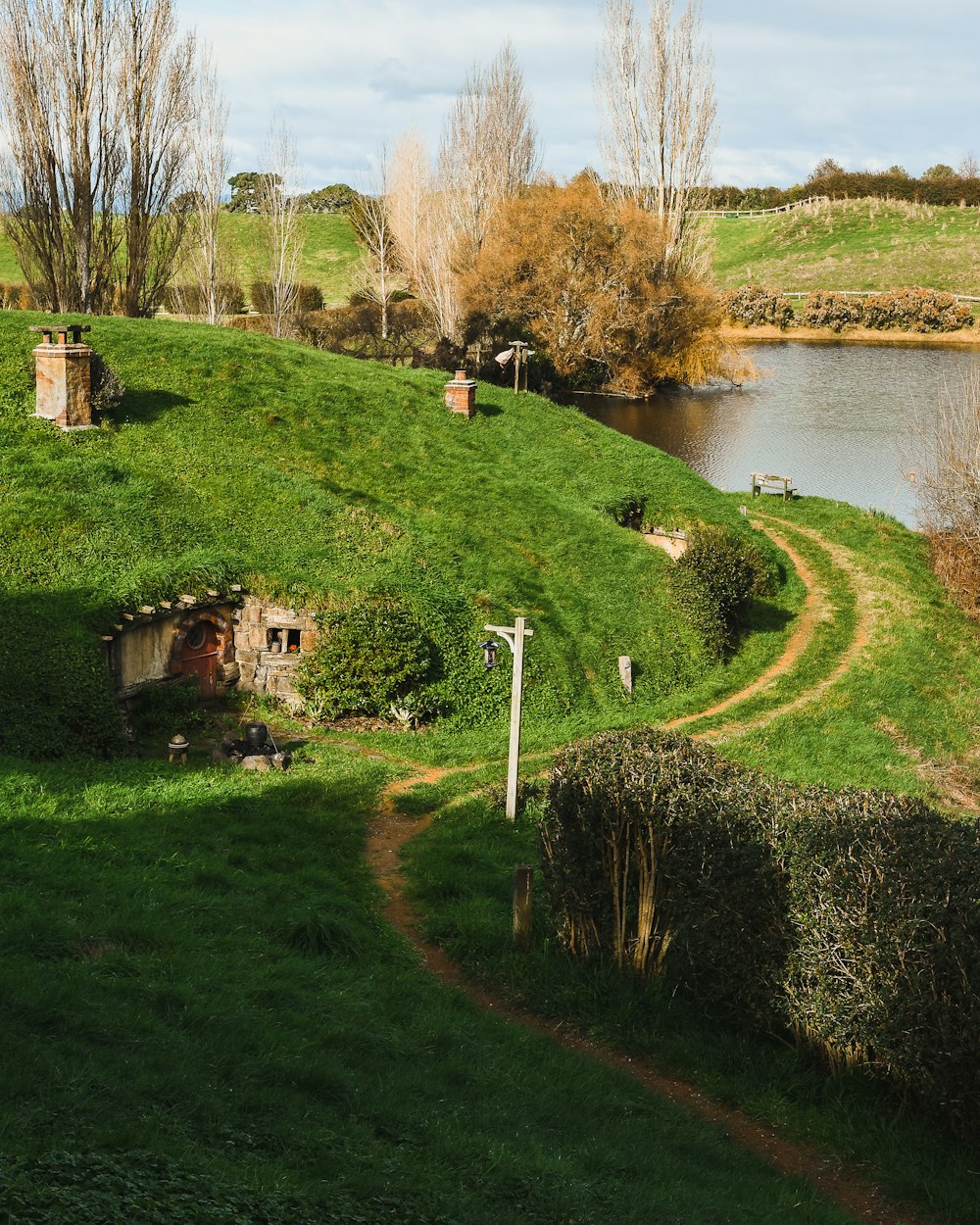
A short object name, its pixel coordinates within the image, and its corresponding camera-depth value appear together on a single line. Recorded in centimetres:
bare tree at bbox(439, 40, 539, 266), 5603
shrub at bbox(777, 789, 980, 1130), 905
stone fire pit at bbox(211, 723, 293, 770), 1675
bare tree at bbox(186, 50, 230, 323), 4353
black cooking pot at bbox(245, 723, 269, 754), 1700
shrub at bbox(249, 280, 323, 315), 5659
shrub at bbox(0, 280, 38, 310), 4991
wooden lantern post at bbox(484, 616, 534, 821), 1551
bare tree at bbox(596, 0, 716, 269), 5656
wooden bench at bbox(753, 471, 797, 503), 4094
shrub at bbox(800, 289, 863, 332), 8044
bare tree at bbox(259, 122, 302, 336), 4897
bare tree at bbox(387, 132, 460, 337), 5081
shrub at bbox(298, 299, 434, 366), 5256
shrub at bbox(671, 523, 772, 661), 2453
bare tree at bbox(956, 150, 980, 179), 11738
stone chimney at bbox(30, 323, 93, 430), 2245
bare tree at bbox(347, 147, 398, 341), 6294
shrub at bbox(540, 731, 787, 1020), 1052
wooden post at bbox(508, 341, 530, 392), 3766
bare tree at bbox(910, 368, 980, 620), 3167
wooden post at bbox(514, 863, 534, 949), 1213
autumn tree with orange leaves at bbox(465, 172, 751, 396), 5081
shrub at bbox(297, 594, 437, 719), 1911
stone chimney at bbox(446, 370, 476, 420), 3167
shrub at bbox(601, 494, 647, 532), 2938
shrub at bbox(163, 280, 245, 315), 5250
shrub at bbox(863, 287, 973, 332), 7725
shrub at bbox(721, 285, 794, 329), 8338
